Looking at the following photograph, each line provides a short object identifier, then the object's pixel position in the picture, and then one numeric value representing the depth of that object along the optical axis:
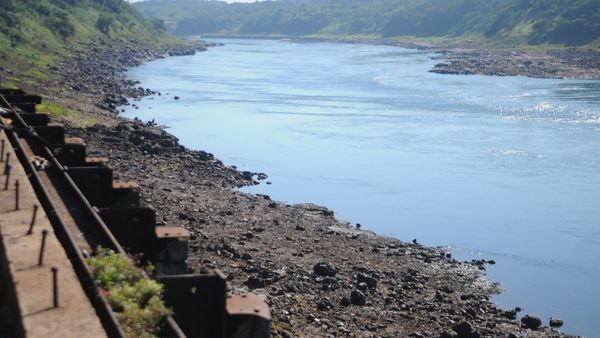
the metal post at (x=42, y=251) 8.80
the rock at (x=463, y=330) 20.33
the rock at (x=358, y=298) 21.83
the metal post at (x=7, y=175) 11.76
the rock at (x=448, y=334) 20.00
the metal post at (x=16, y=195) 10.80
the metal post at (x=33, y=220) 9.82
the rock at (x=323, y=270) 23.80
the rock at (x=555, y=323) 22.32
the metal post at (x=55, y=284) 7.74
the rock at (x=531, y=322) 21.83
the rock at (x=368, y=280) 23.30
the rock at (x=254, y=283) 21.81
